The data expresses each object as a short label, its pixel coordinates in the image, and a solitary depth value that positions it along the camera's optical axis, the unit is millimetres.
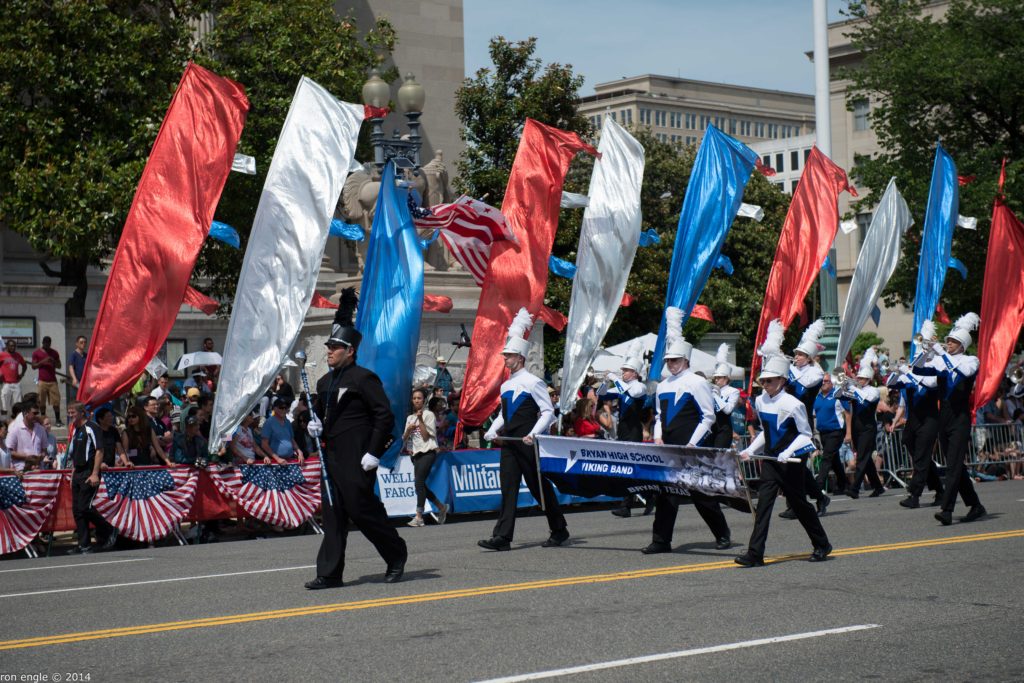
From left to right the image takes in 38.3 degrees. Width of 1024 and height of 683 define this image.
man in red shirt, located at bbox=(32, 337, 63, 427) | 23750
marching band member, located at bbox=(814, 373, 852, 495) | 18328
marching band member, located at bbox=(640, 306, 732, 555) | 12750
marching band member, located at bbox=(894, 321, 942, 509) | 16031
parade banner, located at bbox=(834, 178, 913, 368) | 21719
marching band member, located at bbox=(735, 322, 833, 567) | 11578
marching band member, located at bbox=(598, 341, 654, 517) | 17688
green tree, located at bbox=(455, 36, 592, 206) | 35938
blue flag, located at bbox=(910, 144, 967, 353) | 23203
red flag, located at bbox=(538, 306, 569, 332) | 21219
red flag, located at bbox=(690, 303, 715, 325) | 21891
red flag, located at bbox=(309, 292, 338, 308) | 19936
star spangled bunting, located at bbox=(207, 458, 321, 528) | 16969
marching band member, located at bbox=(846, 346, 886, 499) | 19266
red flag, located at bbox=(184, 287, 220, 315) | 16891
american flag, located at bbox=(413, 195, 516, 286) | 18609
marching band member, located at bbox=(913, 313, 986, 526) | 15102
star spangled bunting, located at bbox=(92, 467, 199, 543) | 16094
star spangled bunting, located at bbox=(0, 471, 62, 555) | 15578
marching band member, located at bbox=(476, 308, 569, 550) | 13609
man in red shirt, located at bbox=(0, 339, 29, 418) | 22516
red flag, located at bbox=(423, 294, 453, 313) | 22672
